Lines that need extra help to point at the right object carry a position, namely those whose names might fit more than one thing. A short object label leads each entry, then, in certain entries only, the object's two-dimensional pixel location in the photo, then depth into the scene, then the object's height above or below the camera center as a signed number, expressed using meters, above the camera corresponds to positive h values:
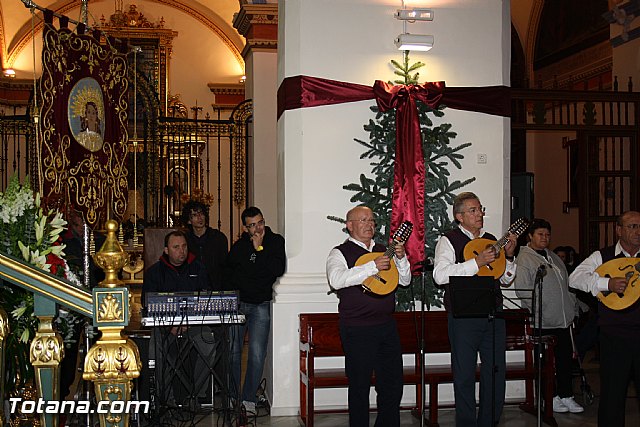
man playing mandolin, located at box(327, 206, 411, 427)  6.25 -0.97
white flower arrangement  4.95 -0.19
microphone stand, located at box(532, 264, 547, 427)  6.01 -0.69
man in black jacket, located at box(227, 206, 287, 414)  7.75 -0.72
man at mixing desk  7.32 -1.12
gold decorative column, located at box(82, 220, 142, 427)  4.07 -0.74
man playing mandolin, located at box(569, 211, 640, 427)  5.91 -0.79
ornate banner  8.52 +0.93
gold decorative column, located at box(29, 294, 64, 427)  4.09 -0.74
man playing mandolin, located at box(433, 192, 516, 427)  6.34 -0.99
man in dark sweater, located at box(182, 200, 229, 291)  8.41 -0.35
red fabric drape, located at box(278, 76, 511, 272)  8.02 +0.94
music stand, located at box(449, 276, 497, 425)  6.06 -0.68
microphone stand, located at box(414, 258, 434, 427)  6.28 -1.11
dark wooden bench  7.24 -1.35
